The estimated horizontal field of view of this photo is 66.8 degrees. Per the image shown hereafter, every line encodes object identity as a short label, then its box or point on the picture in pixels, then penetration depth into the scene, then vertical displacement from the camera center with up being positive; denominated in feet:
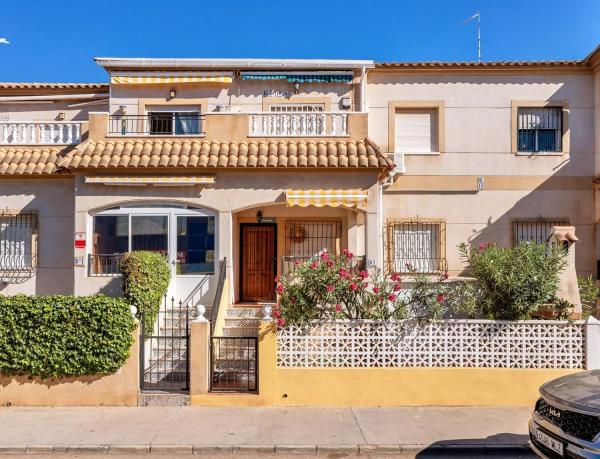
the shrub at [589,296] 34.09 -4.57
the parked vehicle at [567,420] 14.83 -6.39
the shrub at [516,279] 24.85 -2.34
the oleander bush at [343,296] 25.70 -3.45
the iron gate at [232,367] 25.86 -8.00
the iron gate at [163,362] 25.94 -7.93
